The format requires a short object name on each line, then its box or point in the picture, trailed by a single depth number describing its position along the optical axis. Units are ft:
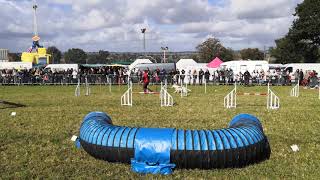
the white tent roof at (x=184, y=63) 144.60
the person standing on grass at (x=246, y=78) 114.83
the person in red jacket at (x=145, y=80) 79.20
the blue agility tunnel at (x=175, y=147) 23.24
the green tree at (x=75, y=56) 425.69
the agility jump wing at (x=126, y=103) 58.23
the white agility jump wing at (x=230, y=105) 55.26
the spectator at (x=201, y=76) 121.13
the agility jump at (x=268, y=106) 54.29
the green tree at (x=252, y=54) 390.73
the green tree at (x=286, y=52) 224.35
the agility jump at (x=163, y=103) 56.75
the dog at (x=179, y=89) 79.66
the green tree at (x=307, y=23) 205.05
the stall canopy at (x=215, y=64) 136.77
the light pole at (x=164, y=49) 245.65
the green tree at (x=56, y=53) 447.75
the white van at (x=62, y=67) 145.79
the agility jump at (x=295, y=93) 78.07
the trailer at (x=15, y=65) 164.56
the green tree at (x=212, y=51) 324.93
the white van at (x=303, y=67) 146.29
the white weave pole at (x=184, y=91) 78.47
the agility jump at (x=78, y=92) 77.18
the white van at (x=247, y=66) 132.67
